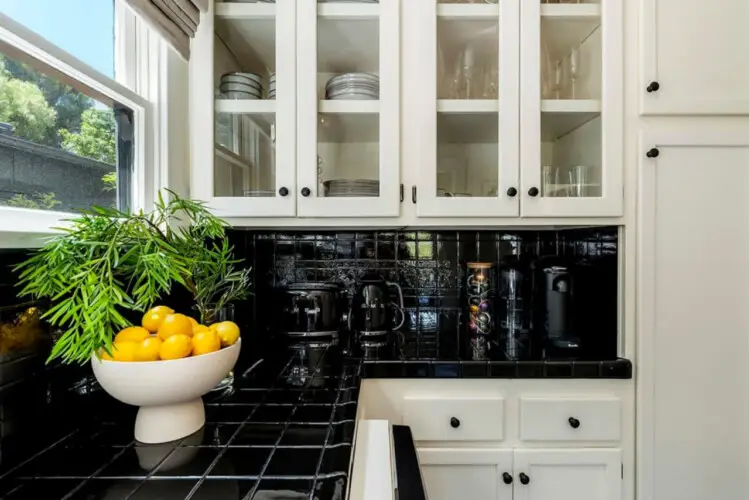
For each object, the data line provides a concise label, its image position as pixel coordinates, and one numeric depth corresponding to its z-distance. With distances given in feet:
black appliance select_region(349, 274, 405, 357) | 4.67
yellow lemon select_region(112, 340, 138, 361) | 2.24
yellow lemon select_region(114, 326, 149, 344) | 2.33
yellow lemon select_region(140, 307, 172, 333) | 2.53
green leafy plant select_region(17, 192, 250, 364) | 2.08
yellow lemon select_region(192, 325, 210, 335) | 2.57
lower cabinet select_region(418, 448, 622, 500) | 3.84
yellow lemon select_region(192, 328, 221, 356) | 2.43
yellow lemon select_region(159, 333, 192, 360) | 2.30
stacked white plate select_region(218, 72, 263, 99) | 4.18
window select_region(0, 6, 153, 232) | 2.50
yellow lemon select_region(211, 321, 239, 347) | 2.61
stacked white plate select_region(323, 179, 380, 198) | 4.18
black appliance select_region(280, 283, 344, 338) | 4.59
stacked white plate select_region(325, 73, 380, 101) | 4.19
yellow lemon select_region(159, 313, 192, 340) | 2.41
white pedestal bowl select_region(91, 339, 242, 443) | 2.21
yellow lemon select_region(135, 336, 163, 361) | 2.27
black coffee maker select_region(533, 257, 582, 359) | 4.22
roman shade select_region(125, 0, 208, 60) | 3.17
